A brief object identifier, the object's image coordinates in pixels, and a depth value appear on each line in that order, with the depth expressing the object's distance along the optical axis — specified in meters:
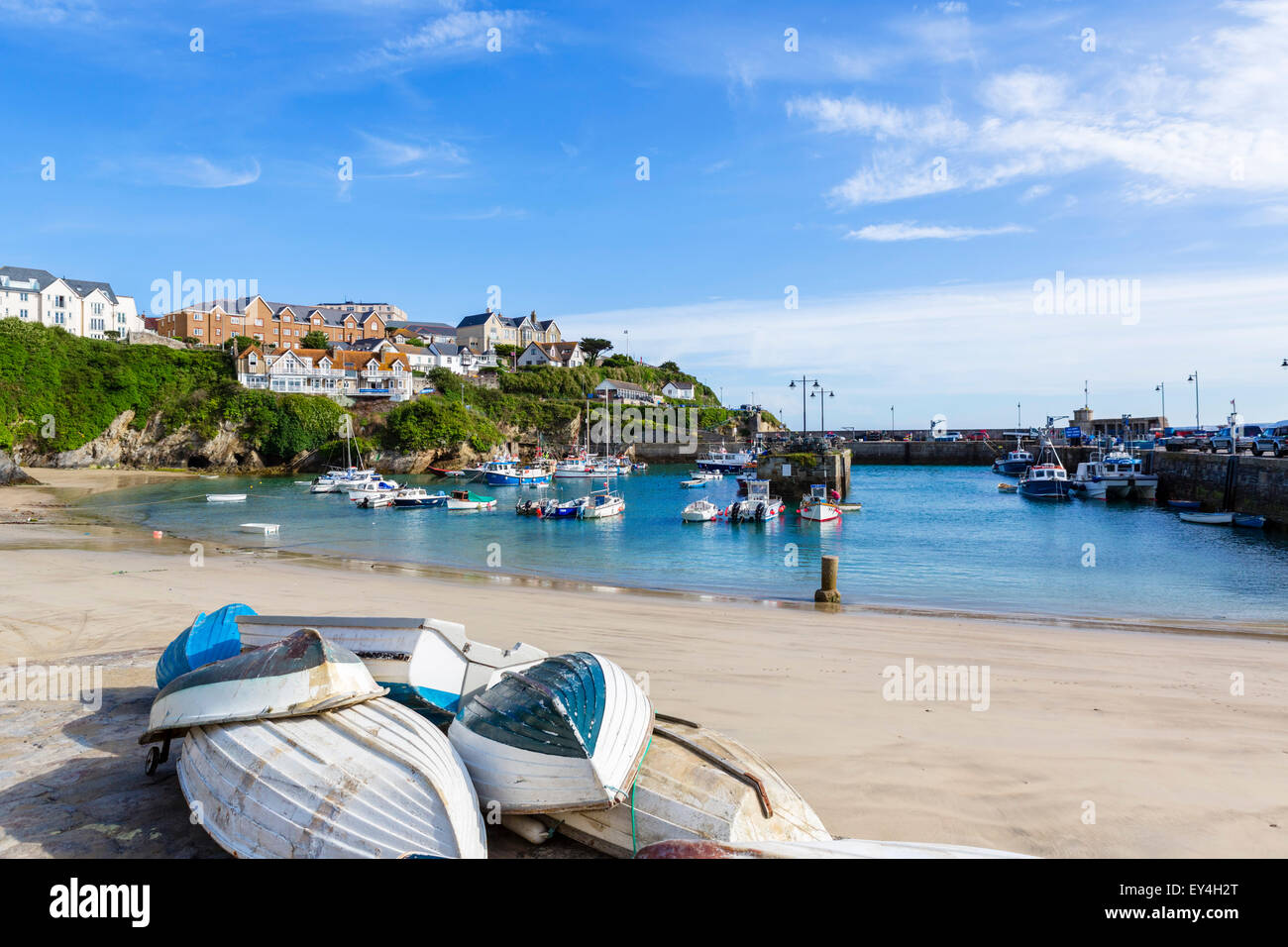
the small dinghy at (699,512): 39.94
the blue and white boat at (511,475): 67.12
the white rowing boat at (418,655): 6.16
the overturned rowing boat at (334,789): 3.76
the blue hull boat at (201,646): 6.46
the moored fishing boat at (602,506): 42.00
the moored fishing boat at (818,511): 39.69
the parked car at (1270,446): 44.44
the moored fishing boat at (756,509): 39.38
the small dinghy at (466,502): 45.75
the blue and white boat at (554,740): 4.32
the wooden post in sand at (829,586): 17.42
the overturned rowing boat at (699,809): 4.29
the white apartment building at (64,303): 77.12
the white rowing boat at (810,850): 3.32
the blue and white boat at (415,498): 46.50
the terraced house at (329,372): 78.75
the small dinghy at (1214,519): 37.44
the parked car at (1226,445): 48.38
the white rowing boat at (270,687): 4.39
